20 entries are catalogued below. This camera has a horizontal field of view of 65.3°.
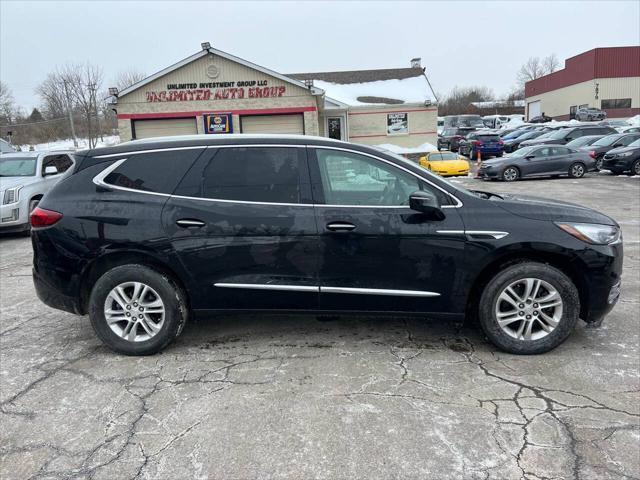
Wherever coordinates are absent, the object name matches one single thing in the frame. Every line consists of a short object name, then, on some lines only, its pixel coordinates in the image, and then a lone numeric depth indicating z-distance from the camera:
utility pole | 55.14
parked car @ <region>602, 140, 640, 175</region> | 19.66
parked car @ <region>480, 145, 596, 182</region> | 20.00
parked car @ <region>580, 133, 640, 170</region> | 21.84
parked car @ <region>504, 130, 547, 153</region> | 32.28
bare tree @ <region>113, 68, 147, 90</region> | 65.07
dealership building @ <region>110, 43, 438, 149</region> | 24.55
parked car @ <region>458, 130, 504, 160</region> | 29.30
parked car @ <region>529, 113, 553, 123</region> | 50.16
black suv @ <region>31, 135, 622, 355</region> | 3.86
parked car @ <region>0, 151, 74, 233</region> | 9.80
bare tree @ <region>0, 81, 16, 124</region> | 55.22
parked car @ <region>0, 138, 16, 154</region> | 22.03
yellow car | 22.36
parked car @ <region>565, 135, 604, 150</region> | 24.49
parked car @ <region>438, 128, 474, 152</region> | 36.47
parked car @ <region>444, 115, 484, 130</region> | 46.28
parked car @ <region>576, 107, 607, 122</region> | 41.84
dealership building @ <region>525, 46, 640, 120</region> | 46.94
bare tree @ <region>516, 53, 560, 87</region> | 97.36
